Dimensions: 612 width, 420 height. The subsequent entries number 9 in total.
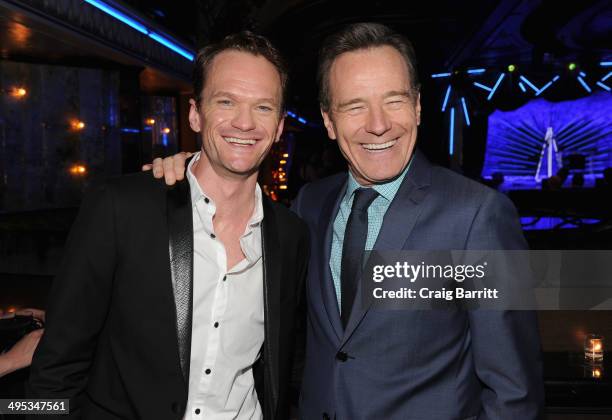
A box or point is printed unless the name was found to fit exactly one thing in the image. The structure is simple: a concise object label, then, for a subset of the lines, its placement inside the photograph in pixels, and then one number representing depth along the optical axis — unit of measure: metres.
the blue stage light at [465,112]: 13.98
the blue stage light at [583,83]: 11.85
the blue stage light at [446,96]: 13.44
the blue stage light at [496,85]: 12.57
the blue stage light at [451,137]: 14.37
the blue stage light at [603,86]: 12.02
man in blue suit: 1.61
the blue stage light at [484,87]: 12.68
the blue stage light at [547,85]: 12.39
